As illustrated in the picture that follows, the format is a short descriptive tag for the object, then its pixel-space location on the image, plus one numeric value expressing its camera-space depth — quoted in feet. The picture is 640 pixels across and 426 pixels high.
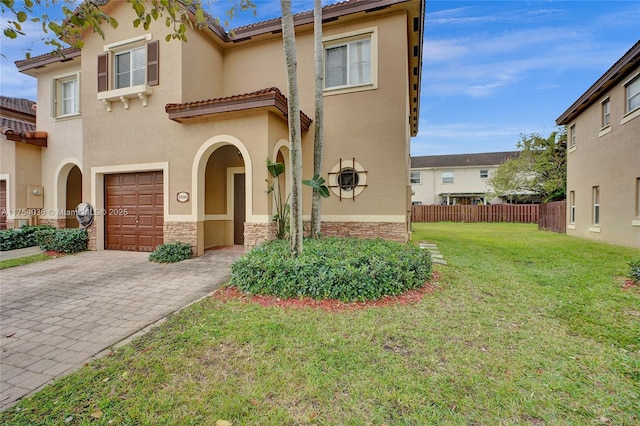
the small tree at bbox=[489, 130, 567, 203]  69.77
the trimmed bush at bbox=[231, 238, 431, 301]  15.84
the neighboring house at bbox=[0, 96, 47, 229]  37.58
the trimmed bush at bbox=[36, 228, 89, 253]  30.99
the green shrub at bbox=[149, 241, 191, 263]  26.60
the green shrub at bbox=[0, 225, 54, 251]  33.60
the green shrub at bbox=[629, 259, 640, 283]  19.34
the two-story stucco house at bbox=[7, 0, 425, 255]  27.55
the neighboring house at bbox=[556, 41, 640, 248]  34.06
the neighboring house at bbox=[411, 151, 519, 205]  106.93
